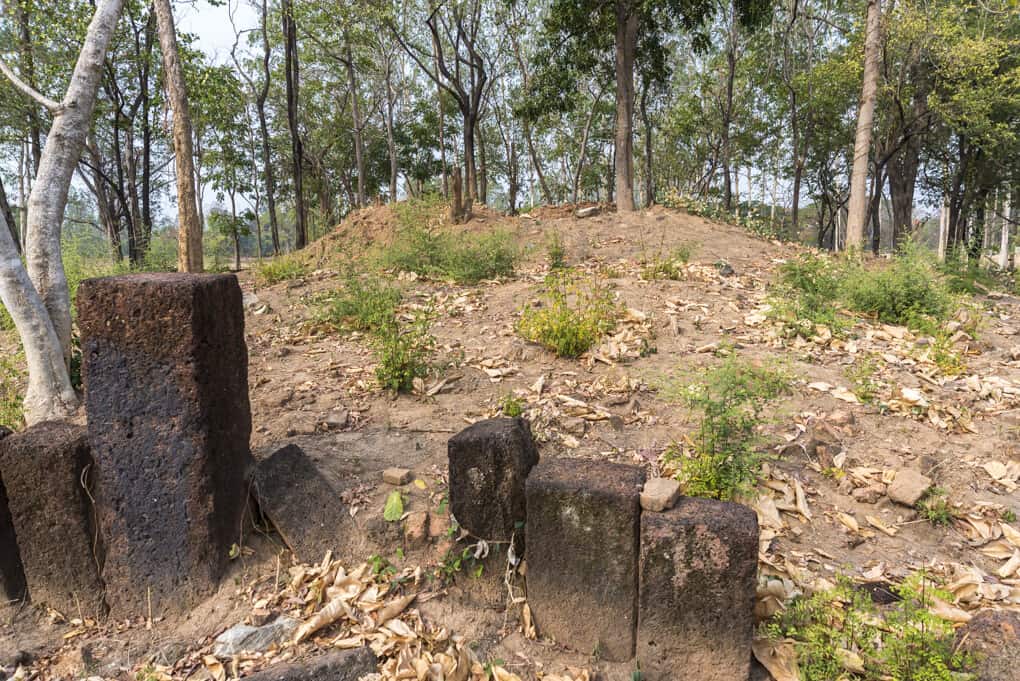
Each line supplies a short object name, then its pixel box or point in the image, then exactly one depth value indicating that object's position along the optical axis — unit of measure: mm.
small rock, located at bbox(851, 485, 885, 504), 3324
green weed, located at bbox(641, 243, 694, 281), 7059
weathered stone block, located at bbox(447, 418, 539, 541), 2590
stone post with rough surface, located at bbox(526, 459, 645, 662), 2277
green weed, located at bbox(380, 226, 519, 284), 7242
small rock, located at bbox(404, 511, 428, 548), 2771
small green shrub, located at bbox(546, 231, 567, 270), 7789
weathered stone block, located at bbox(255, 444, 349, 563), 2803
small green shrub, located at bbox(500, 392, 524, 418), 3918
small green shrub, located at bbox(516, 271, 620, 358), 4855
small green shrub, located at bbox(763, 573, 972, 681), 2018
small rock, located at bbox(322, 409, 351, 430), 3820
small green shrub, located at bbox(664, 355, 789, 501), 2949
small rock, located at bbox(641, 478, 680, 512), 2203
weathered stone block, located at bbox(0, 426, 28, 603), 2844
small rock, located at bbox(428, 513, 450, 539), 2785
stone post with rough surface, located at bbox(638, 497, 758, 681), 2113
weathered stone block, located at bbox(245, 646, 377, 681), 2223
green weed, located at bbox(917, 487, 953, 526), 3143
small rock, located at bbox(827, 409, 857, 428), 3947
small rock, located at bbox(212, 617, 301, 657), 2463
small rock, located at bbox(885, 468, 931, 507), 3211
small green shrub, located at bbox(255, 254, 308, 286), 8305
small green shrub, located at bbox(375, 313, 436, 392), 4285
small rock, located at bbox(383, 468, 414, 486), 3043
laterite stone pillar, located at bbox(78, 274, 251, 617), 2496
